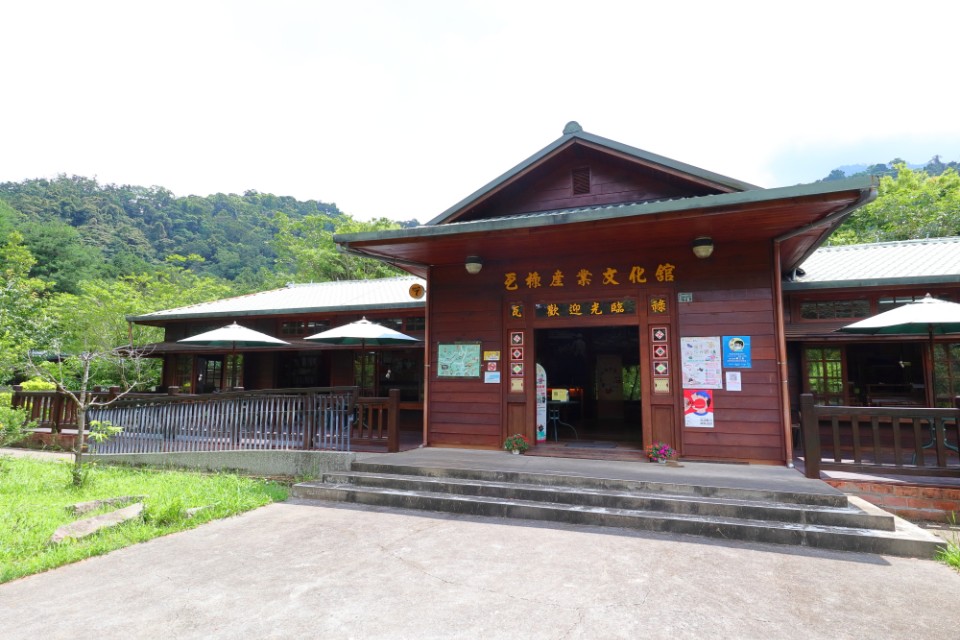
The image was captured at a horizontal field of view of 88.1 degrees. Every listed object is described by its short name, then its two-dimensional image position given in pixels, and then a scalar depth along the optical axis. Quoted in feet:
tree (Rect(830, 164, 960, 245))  65.77
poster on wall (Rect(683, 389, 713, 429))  21.34
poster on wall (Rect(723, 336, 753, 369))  21.02
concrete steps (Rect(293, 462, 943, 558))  14.07
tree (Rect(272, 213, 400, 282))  92.94
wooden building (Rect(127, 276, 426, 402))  36.81
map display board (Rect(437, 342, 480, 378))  25.40
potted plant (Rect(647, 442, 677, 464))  21.02
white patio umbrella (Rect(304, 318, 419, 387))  27.79
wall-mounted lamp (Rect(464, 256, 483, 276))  24.11
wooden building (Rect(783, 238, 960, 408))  26.48
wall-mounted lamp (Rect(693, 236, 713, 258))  20.61
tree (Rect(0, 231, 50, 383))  54.83
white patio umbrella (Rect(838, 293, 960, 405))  19.87
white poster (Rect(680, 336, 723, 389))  21.39
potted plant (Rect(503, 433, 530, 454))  23.50
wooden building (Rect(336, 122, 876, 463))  19.85
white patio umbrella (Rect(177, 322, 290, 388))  30.04
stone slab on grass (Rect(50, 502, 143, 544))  15.03
